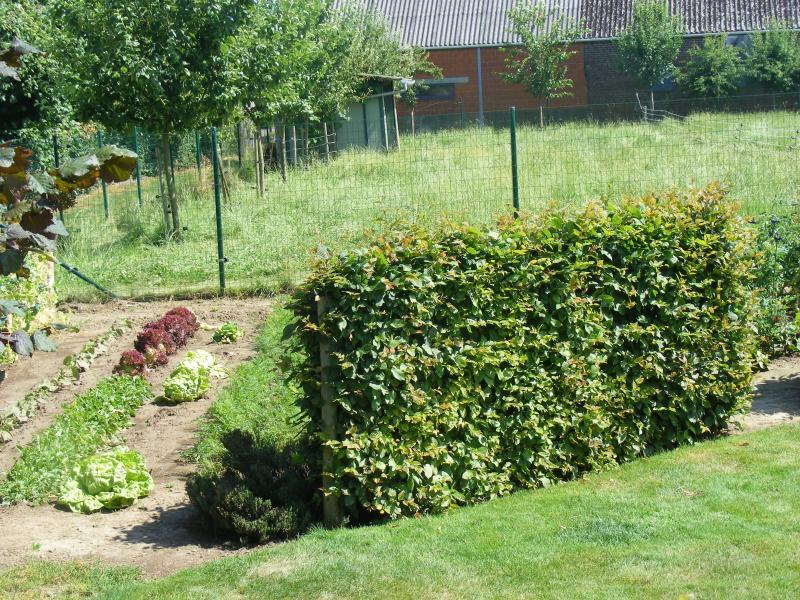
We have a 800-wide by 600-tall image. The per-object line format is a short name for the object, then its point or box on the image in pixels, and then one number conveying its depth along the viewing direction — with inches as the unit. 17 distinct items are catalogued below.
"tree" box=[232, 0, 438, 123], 650.8
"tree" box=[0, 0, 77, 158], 793.6
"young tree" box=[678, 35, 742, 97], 1539.1
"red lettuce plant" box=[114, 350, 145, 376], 387.9
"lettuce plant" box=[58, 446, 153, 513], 267.6
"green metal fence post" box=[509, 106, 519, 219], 520.1
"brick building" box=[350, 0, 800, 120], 1675.7
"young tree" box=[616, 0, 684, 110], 1582.2
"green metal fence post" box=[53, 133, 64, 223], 768.9
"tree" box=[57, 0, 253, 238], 605.9
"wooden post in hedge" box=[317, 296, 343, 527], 238.2
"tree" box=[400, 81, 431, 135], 1621.9
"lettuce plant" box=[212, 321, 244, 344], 445.7
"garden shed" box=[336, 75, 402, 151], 1305.4
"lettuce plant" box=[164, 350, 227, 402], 359.6
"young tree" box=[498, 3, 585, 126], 1578.5
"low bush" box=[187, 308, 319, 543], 238.4
